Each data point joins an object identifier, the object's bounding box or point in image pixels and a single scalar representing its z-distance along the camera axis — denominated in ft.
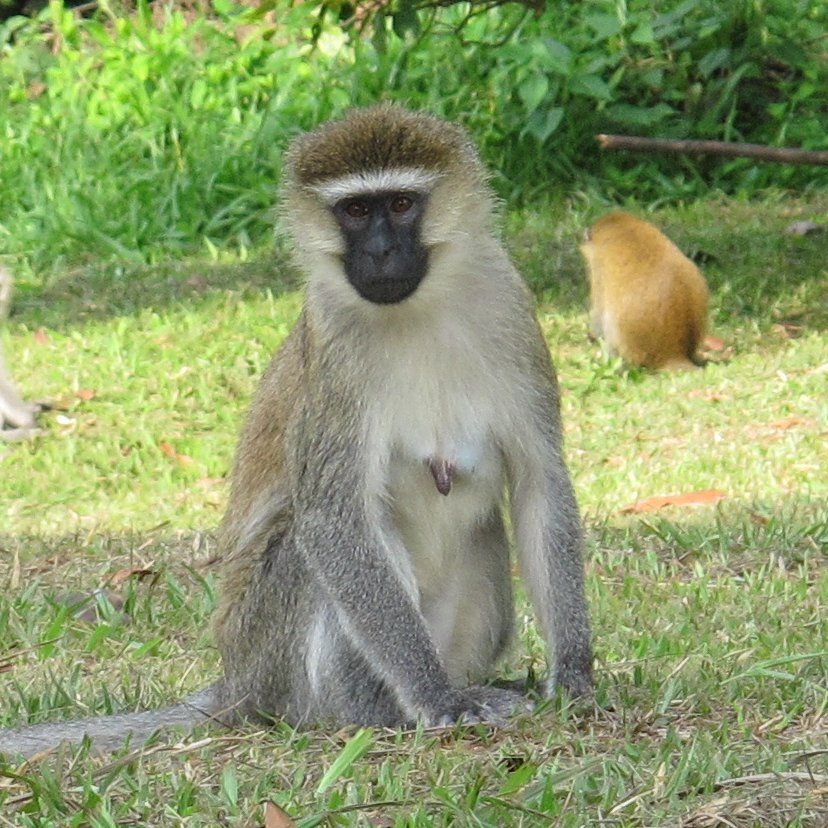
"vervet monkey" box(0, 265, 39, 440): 57.11
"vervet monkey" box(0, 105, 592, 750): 25.91
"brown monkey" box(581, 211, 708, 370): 59.52
